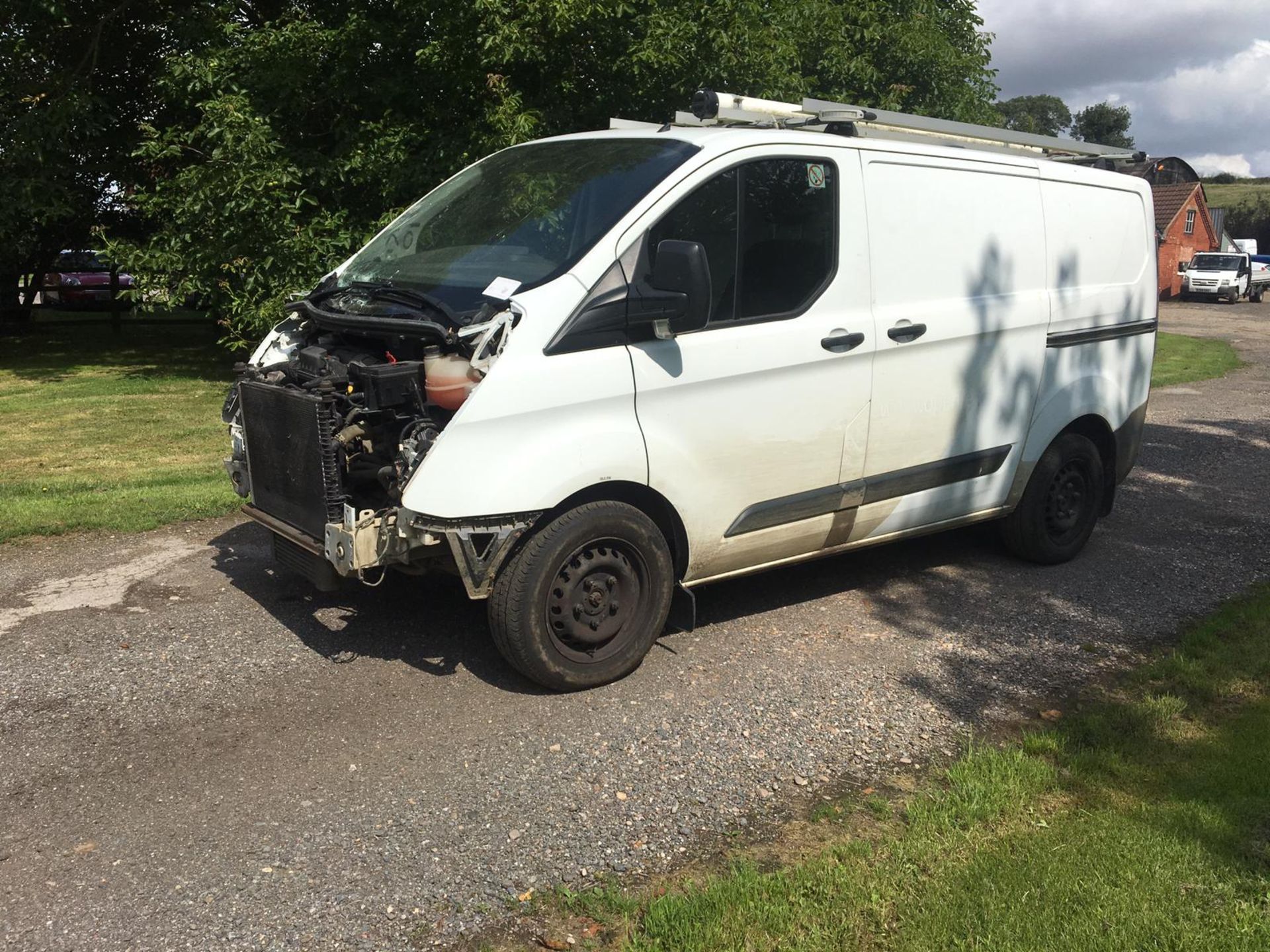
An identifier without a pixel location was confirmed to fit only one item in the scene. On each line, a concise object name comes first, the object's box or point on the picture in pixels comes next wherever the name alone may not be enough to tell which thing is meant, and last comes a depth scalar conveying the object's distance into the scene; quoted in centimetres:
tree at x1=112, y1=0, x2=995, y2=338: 1320
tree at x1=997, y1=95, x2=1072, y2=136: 14662
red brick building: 5500
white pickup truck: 4678
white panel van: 458
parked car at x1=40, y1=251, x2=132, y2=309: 3234
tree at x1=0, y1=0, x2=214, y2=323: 1598
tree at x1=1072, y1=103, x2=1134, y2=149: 12850
